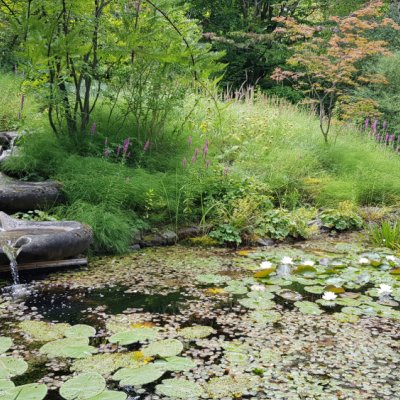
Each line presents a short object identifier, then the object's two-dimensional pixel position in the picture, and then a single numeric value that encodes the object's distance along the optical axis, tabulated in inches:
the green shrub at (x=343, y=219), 216.2
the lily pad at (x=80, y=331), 96.0
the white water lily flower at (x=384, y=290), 126.3
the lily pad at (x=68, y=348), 87.7
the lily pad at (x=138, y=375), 78.5
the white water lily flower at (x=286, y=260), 148.5
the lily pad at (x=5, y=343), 88.4
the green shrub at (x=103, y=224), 161.6
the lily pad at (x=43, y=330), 95.4
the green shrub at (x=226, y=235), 185.0
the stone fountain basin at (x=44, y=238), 133.1
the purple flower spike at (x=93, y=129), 199.7
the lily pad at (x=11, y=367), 79.6
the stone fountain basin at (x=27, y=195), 163.8
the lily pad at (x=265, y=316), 109.1
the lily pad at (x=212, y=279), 136.5
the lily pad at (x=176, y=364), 83.8
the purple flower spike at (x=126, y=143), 188.9
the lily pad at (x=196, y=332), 99.0
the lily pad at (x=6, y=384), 73.7
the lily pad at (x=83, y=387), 72.7
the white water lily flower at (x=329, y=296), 122.3
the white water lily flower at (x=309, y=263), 147.8
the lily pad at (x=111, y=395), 71.4
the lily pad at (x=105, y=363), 82.7
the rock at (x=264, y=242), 190.1
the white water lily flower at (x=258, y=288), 129.8
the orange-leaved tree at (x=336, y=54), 288.8
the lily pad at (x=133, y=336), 93.9
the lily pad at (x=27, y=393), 70.7
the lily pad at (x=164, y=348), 89.0
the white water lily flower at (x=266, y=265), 142.7
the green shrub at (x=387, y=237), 185.6
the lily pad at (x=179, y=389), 75.9
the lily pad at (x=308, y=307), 115.7
